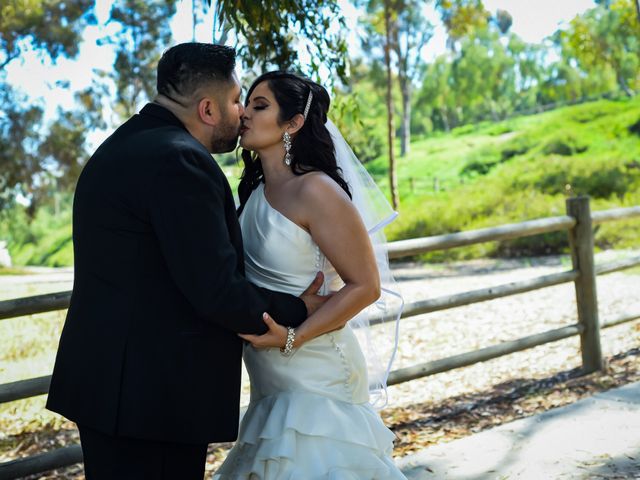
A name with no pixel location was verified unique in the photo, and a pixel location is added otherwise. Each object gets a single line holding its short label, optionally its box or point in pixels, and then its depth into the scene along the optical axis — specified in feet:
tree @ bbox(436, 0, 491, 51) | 65.41
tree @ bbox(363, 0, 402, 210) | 65.92
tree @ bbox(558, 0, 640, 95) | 42.63
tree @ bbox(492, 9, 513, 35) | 265.13
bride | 8.60
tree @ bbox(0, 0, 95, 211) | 58.29
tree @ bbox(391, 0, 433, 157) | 105.09
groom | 7.10
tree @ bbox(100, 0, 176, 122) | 63.26
